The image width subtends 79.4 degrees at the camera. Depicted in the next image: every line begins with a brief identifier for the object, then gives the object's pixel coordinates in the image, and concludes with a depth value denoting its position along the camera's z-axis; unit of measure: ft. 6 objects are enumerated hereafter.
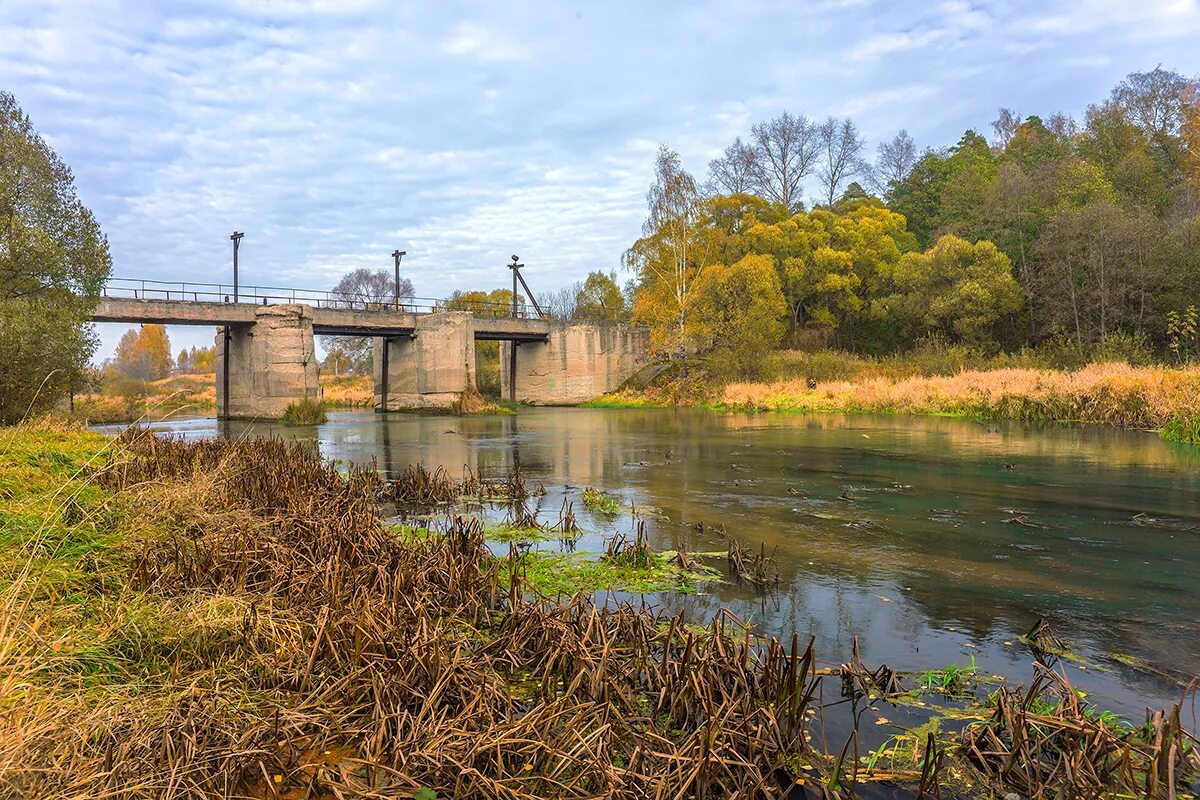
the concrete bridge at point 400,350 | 110.63
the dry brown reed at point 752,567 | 19.75
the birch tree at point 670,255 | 132.16
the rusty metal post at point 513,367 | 153.48
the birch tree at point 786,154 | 178.09
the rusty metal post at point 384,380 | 140.87
